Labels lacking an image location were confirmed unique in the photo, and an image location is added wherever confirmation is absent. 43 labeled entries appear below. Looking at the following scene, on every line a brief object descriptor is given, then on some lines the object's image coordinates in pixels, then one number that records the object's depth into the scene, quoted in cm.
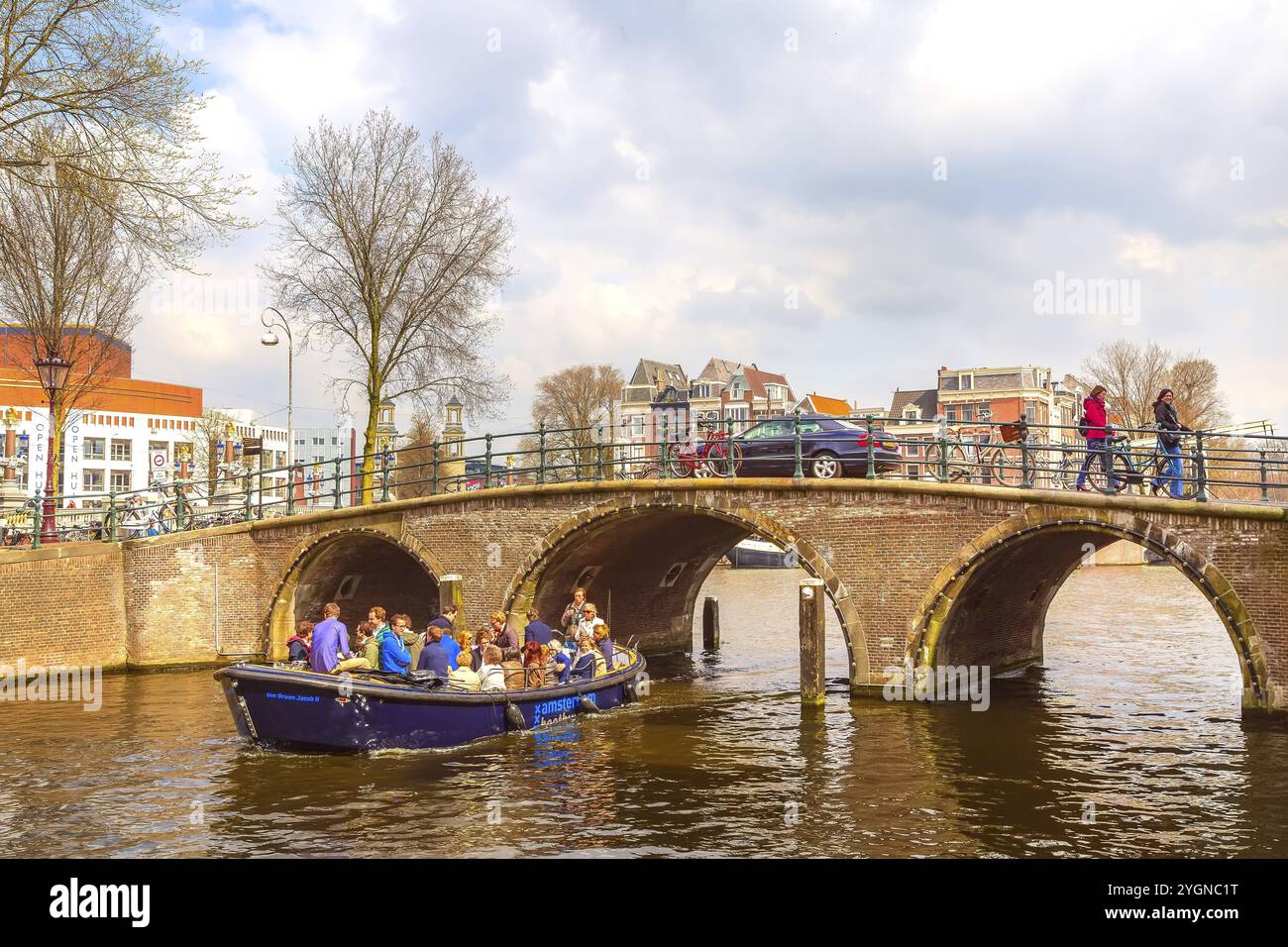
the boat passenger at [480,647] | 1900
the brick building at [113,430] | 6881
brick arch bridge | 1686
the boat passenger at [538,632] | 2088
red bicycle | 2175
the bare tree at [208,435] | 6544
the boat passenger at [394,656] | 1652
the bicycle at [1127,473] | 1712
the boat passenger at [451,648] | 1712
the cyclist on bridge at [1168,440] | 1794
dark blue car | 2177
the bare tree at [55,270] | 2775
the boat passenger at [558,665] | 1903
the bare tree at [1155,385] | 5606
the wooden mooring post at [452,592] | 2369
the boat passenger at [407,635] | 1700
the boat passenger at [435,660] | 1664
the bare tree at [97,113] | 1664
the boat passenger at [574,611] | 2183
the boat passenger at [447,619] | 1869
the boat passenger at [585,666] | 1967
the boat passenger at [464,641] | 1822
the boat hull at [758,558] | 6838
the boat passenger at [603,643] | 2077
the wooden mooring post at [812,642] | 1944
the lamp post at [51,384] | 2397
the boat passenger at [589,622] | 2061
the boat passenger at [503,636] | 2050
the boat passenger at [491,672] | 1744
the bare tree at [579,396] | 7462
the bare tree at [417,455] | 6312
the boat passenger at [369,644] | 1711
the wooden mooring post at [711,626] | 2992
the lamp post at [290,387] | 3566
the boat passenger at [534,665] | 1853
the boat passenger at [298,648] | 1738
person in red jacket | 1861
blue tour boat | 1536
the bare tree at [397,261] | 3177
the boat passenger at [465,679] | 1695
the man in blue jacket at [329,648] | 1595
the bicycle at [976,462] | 1786
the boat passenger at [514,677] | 1864
